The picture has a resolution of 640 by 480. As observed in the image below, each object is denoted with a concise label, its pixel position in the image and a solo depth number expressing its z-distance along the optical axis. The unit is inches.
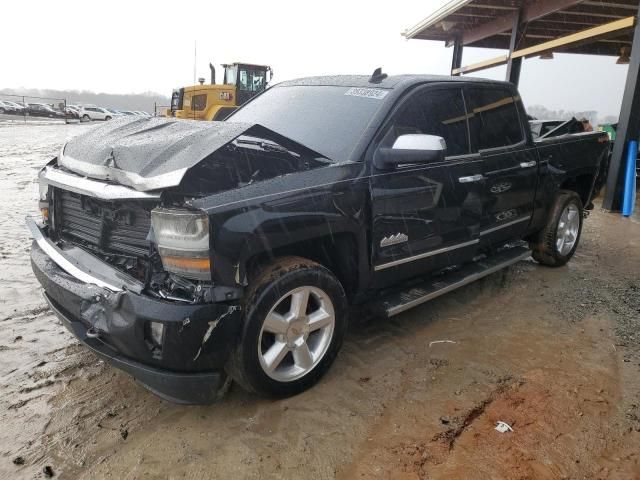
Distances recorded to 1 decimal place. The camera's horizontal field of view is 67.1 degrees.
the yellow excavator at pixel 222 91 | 604.7
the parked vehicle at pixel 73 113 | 1582.2
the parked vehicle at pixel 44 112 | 1566.2
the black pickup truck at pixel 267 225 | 88.5
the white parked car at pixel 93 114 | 1604.3
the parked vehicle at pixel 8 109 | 1592.0
